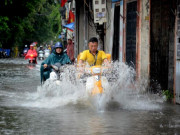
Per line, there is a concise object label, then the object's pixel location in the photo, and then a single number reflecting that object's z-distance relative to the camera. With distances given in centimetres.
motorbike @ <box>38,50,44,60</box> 5231
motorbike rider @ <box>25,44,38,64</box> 3519
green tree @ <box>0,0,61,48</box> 3738
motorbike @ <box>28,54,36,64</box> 3519
